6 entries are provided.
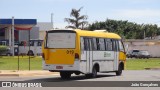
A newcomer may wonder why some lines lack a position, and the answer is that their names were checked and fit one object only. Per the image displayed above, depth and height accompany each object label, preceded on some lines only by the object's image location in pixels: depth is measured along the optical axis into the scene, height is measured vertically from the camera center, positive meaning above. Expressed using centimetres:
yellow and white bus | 2603 -31
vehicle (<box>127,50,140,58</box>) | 8055 -115
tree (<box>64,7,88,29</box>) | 9875 +580
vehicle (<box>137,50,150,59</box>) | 7775 -125
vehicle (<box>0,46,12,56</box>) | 7004 -70
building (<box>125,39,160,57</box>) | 8631 +26
